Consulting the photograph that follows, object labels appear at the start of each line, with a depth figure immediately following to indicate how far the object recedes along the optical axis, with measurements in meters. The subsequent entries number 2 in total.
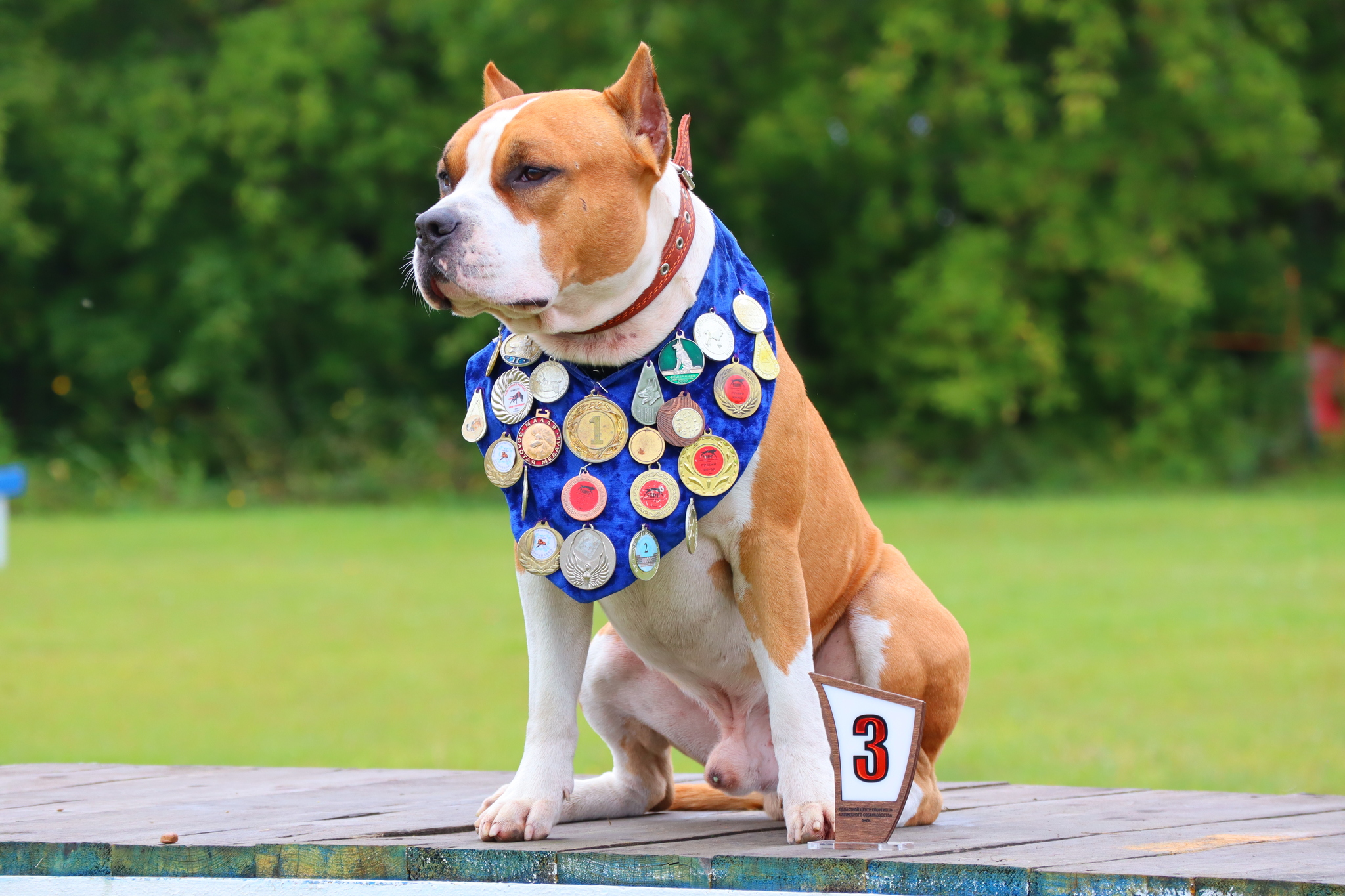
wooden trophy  5.57
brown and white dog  5.47
